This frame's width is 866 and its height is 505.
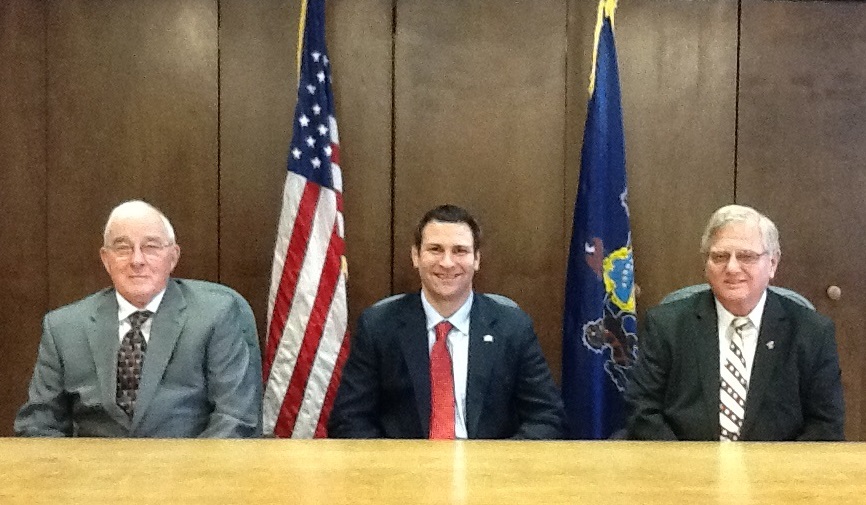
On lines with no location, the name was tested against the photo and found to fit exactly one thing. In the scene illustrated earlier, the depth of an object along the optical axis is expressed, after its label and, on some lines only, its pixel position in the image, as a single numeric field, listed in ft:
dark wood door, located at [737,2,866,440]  11.63
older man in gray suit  7.66
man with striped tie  7.54
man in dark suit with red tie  8.23
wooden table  4.80
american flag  10.68
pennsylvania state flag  10.84
